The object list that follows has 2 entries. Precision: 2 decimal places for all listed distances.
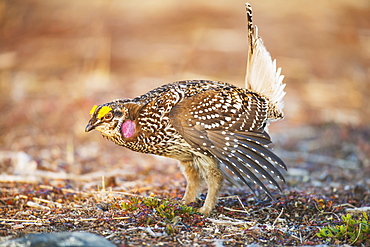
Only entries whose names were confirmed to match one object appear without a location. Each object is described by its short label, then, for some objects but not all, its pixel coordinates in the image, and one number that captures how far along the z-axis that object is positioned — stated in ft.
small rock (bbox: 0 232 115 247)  24.27
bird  32.94
